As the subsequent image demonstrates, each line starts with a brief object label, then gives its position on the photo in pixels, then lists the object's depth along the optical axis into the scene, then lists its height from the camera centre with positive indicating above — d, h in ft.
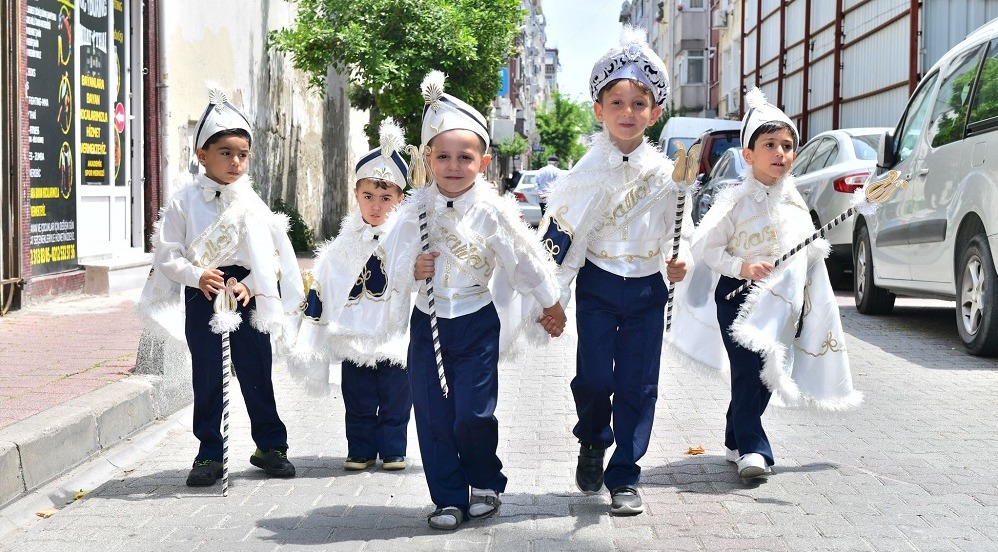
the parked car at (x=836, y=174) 38.70 +2.19
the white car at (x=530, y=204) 98.84 +2.92
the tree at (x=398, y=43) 61.77 +10.12
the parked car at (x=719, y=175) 52.31 +2.88
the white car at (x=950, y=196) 26.81 +1.06
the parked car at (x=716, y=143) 64.10 +5.11
